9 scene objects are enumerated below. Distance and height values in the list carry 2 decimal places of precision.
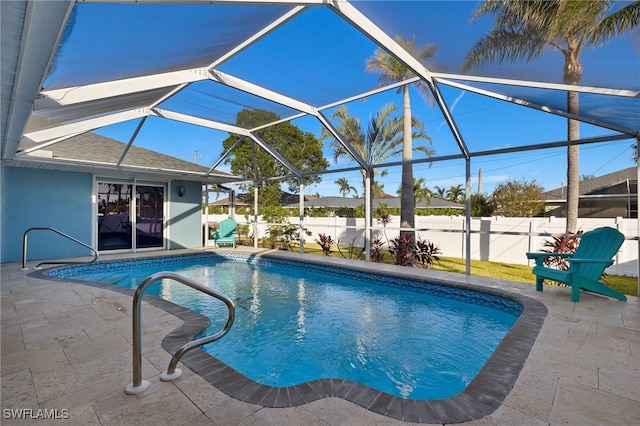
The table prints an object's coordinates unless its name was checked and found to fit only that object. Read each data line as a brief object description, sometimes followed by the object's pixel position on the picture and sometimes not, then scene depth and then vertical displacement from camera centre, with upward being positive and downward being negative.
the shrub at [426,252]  9.51 -1.17
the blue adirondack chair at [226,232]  12.51 -0.79
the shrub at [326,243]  12.11 -1.21
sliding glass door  10.86 -0.15
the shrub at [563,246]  8.15 -0.81
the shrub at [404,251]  9.52 -1.15
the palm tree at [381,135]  12.21 +3.25
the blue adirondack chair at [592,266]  5.39 -0.90
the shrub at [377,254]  10.55 -1.39
